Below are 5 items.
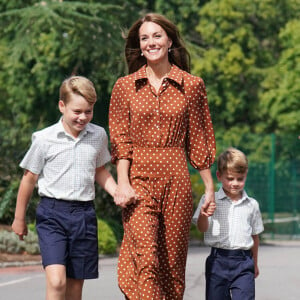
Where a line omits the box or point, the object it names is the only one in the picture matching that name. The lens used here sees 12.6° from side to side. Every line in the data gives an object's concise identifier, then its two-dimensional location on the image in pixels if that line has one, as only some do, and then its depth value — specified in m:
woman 7.50
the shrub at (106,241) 18.86
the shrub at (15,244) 17.91
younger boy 8.40
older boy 8.04
